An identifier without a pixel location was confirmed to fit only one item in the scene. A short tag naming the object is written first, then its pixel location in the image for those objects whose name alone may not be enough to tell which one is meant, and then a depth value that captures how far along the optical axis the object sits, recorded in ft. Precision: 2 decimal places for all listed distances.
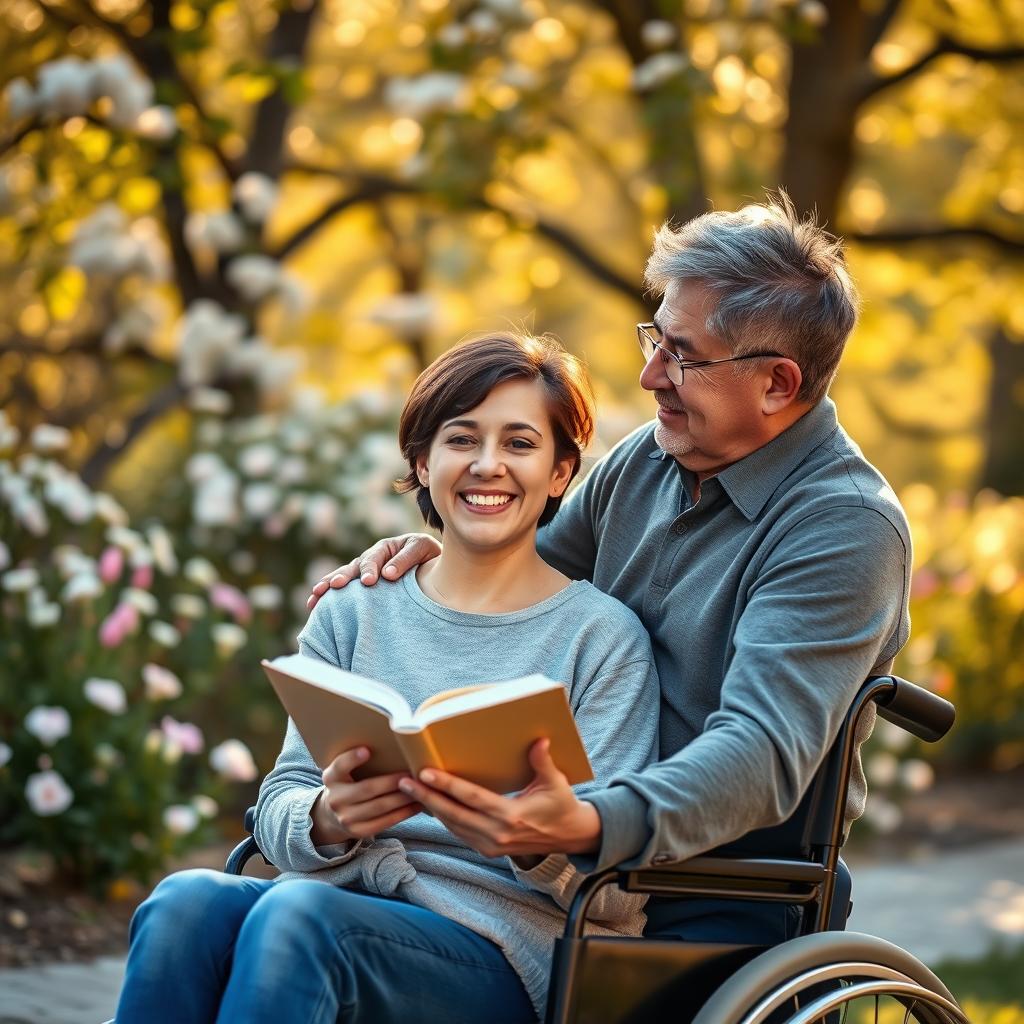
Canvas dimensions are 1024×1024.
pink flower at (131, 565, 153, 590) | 14.10
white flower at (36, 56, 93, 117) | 17.37
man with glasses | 6.62
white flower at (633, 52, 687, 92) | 19.52
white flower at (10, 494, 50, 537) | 14.56
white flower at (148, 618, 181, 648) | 13.69
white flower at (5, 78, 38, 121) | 17.54
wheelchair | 6.56
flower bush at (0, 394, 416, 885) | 13.53
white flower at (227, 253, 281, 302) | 19.85
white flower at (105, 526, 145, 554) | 14.37
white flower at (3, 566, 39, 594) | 13.76
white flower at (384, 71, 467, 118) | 20.24
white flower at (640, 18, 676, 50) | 20.08
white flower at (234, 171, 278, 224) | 19.81
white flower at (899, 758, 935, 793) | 19.67
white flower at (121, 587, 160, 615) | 13.75
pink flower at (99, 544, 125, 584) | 13.96
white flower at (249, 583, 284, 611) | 15.89
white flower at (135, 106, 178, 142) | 18.07
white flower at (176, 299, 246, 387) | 19.03
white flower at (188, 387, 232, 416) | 18.39
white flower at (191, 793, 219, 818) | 13.67
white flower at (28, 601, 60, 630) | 13.74
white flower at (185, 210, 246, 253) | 19.56
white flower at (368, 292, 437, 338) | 22.52
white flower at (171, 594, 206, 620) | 14.85
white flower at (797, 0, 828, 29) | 18.85
